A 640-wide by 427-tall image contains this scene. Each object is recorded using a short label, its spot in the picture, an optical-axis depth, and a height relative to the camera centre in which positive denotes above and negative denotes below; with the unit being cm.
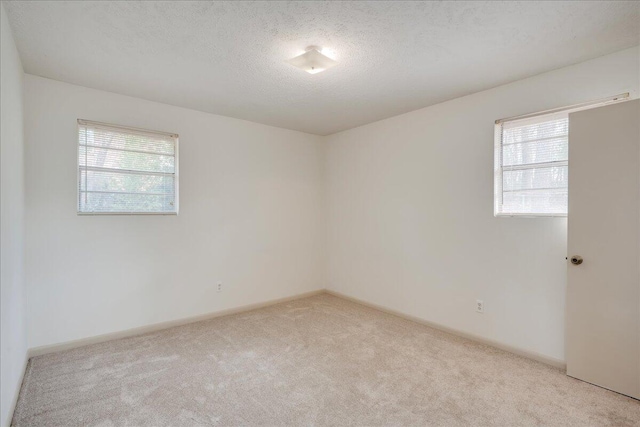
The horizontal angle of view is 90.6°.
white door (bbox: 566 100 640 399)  223 -26
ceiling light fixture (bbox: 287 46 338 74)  231 +113
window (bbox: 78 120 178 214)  309 +40
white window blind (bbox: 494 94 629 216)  268 +44
